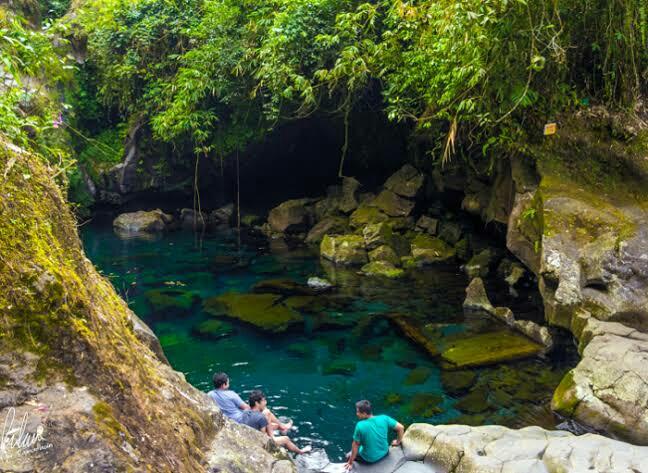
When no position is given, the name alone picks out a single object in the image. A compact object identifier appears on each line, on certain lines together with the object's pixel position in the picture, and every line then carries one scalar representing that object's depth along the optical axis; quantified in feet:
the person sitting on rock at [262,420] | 22.29
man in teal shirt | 21.15
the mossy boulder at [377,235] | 56.74
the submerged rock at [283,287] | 46.34
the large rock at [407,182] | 61.98
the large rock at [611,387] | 22.09
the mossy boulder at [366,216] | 61.93
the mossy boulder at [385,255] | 54.29
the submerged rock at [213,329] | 37.14
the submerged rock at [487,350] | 31.48
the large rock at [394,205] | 61.93
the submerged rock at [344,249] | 55.98
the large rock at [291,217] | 71.56
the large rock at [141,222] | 76.50
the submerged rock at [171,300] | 42.39
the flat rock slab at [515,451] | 18.56
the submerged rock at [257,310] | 38.99
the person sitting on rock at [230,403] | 22.61
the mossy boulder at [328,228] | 65.51
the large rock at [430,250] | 55.11
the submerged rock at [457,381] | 28.89
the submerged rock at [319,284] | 47.43
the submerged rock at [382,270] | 51.52
